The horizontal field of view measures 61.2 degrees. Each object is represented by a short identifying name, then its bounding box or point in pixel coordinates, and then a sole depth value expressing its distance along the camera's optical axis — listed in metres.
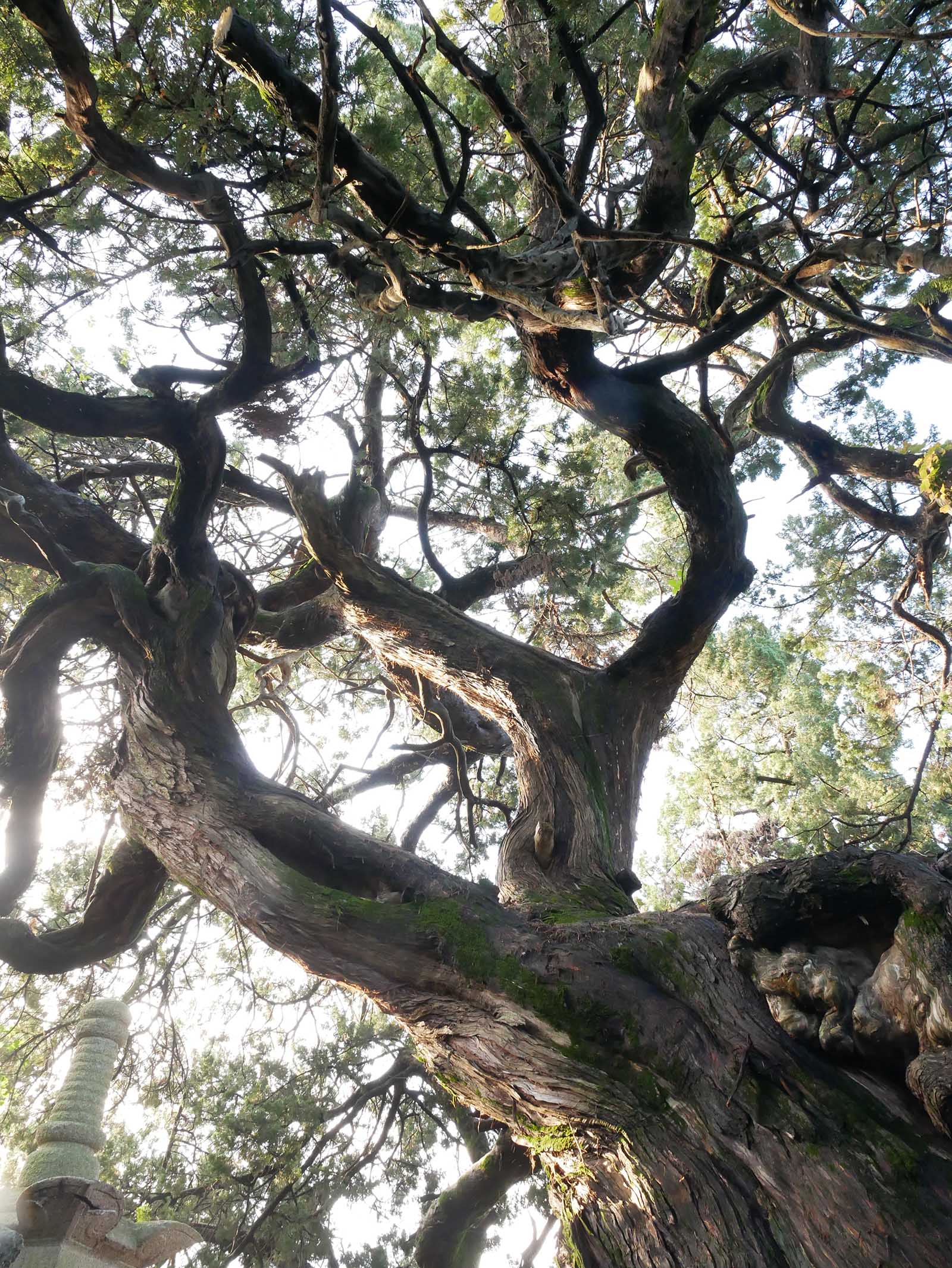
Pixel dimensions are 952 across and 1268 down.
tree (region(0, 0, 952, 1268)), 2.39
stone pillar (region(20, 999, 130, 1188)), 4.47
